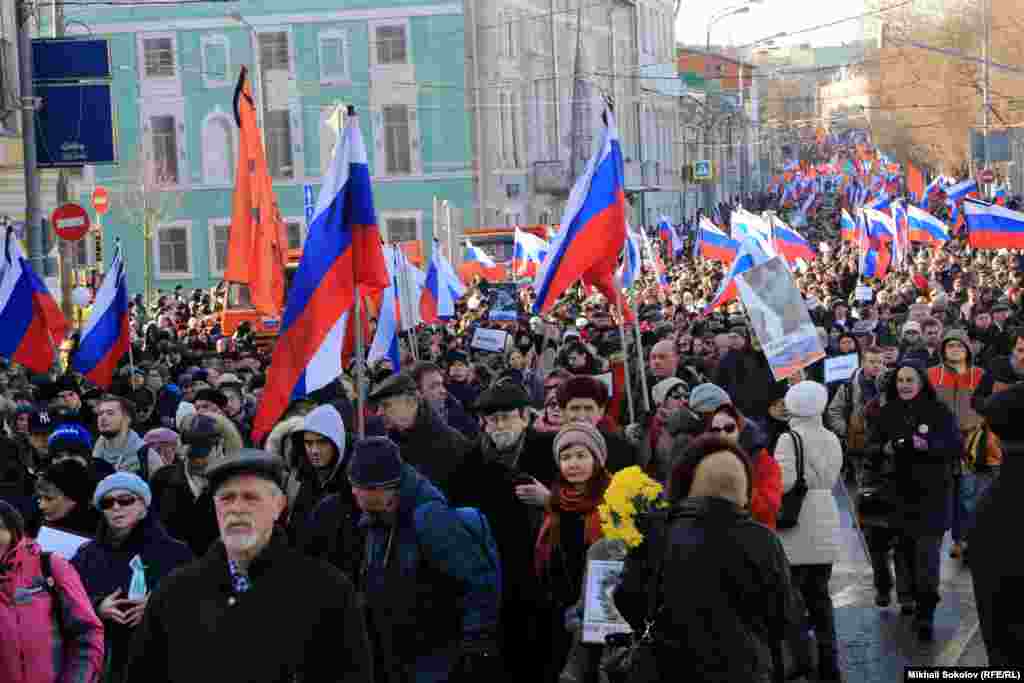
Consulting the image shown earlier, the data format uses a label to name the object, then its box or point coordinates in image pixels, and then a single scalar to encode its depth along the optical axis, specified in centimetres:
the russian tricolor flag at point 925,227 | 3500
